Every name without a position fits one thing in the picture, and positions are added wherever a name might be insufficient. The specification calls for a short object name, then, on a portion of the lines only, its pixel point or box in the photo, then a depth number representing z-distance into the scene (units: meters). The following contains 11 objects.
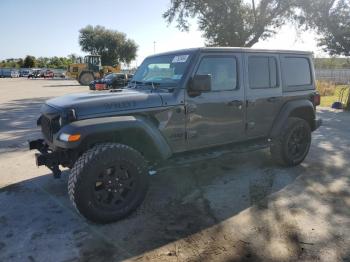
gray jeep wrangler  3.88
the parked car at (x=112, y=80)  23.38
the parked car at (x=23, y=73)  69.38
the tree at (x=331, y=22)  17.61
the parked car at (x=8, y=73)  65.27
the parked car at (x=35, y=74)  62.15
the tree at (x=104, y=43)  66.56
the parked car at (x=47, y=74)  61.59
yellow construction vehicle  34.38
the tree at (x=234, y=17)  19.77
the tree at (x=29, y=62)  88.38
